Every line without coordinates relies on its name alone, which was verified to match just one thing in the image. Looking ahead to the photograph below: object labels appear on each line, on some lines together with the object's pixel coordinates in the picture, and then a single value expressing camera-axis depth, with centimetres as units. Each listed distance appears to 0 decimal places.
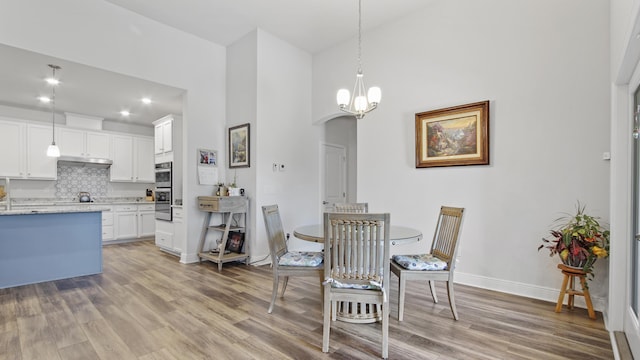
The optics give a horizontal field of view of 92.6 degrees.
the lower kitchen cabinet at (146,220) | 673
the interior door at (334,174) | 575
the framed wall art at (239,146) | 468
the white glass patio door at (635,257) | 200
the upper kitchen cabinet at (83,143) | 615
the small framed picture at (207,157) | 477
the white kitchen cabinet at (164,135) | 546
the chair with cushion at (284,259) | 266
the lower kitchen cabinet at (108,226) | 621
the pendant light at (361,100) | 299
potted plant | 255
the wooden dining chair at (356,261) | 209
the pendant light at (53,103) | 395
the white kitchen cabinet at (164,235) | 531
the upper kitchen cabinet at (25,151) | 554
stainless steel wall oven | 541
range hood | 613
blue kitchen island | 354
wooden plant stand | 260
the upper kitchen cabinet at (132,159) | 679
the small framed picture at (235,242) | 464
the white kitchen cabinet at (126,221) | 640
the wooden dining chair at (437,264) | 259
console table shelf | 433
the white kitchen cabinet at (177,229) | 504
